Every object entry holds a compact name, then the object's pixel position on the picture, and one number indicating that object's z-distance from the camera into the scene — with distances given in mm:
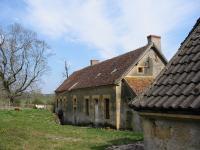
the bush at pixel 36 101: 43151
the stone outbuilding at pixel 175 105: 3336
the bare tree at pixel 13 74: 38611
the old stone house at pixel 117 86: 17689
